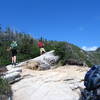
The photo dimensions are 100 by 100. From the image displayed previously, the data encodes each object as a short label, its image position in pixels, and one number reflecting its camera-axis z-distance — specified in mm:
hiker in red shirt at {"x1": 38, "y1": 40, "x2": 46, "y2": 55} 9935
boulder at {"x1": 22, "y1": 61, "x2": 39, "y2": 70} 8682
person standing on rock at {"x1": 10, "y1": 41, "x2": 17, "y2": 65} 9151
